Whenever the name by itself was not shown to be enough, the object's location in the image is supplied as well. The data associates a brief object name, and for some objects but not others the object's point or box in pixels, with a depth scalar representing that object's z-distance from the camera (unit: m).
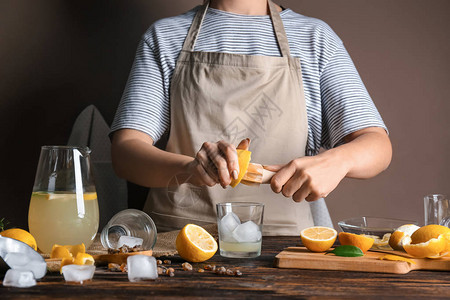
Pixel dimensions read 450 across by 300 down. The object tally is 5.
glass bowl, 1.12
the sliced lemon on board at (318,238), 1.04
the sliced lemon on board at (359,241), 1.04
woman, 1.59
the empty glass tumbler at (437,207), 1.39
